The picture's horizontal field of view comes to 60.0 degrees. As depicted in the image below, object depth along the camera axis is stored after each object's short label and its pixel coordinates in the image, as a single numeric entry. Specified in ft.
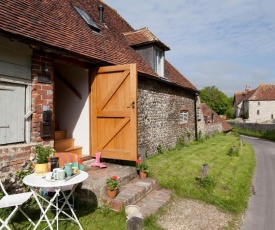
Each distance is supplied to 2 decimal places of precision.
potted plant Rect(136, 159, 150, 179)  22.36
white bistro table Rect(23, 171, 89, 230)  12.05
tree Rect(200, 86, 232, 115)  206.80
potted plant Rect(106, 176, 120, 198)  16.87
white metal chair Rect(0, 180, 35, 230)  11.31
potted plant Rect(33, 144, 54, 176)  14.29
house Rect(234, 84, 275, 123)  158.30
